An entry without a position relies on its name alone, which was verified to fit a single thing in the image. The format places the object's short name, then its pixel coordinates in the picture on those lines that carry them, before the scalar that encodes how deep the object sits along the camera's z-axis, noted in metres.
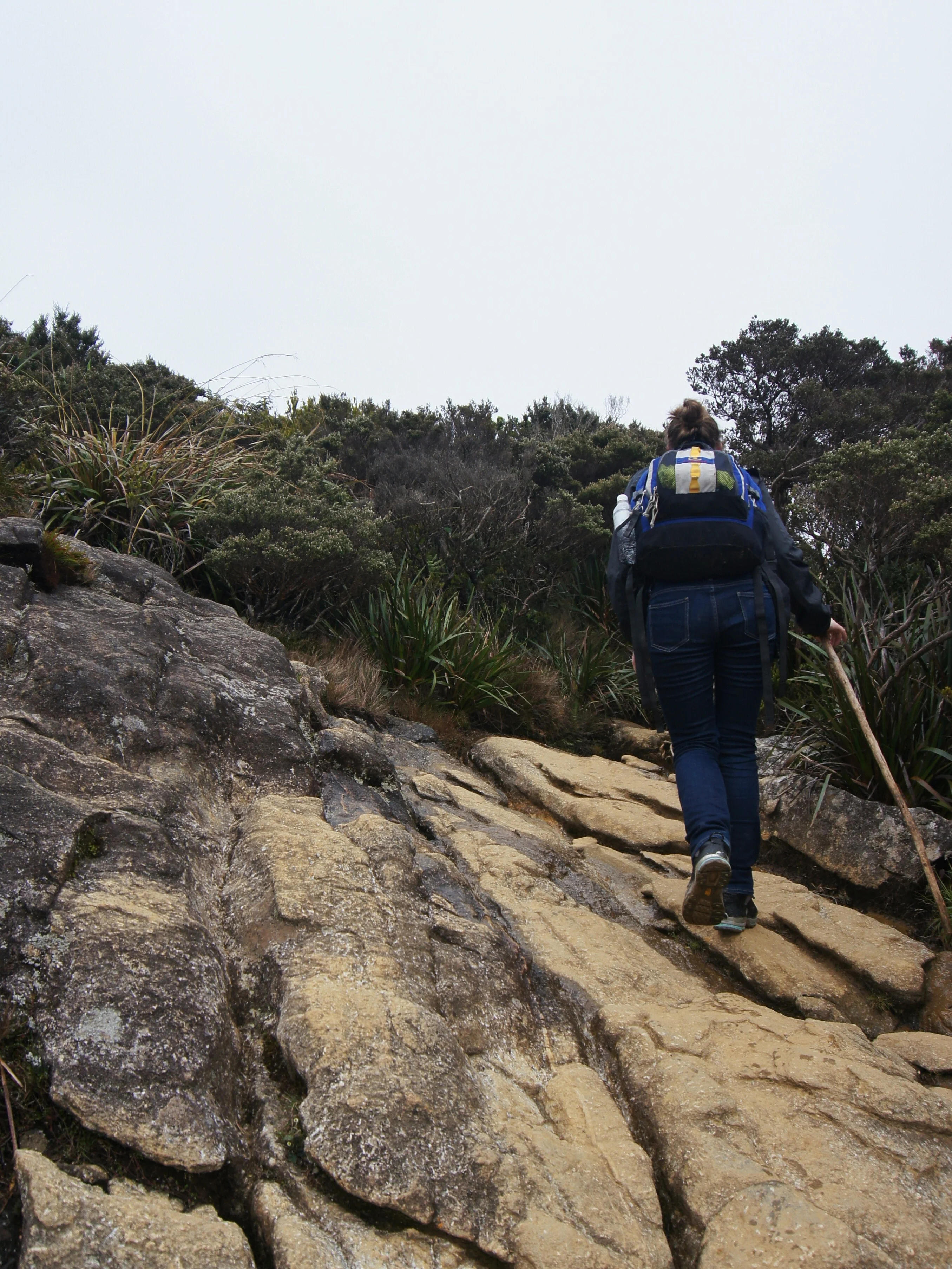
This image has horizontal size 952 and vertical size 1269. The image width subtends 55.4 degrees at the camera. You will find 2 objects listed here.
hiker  3.85
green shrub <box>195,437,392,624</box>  6.62
